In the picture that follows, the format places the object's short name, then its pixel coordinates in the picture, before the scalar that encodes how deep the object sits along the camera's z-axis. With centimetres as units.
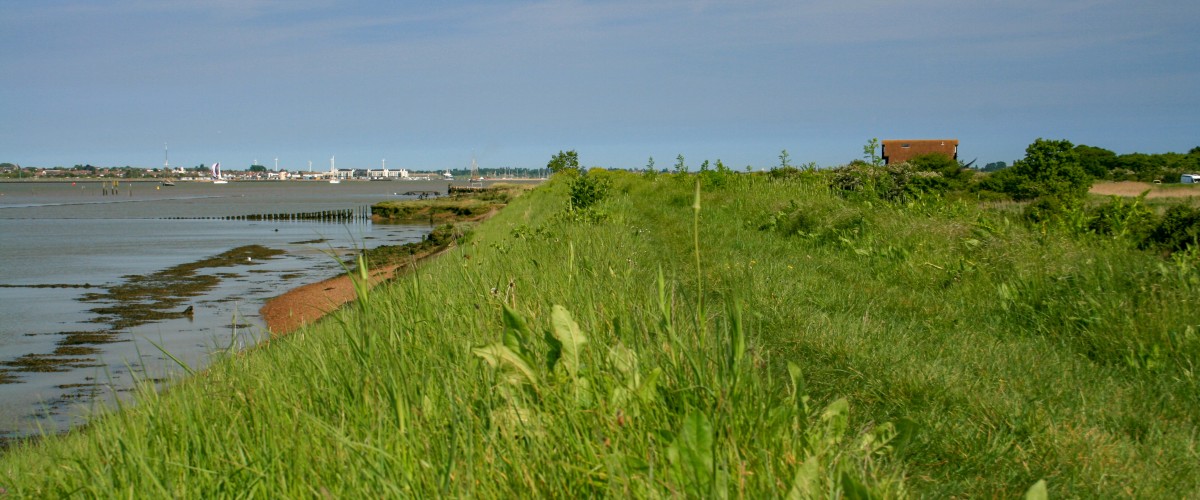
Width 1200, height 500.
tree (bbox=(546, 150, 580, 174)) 5991
